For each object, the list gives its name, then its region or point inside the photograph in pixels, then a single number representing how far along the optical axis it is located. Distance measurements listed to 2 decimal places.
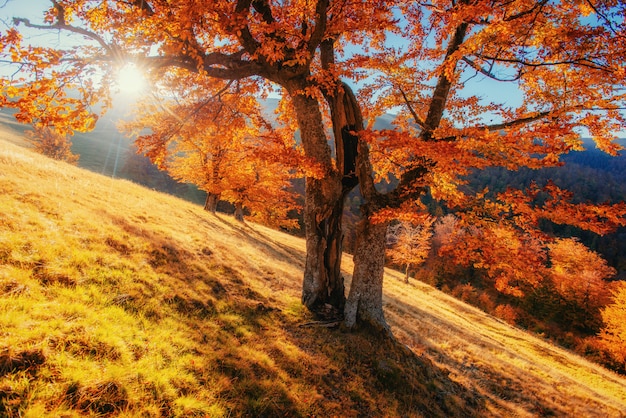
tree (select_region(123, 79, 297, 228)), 8.28
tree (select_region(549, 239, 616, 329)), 44.69
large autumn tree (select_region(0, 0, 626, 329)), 5.85
